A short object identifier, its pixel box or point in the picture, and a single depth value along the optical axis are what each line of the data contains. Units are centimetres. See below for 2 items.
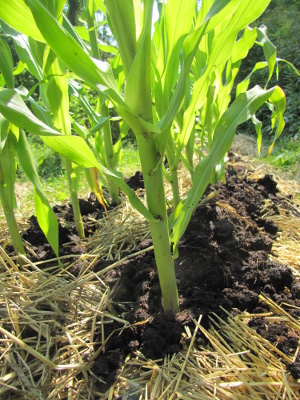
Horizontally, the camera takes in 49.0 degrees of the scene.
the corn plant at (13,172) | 98
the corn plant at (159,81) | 64
